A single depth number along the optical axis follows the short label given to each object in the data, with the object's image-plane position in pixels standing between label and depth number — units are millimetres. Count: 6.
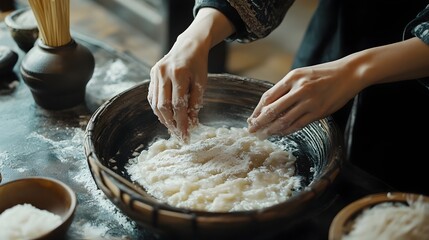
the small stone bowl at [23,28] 1944
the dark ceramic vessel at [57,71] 1663
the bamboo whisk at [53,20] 1574
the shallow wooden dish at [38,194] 1217
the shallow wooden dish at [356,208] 1020
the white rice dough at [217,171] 1278
